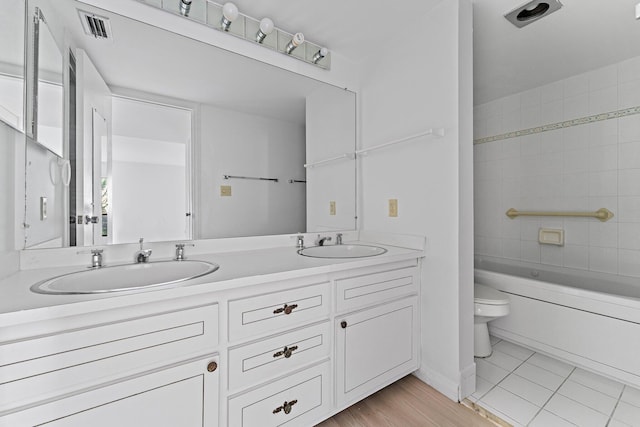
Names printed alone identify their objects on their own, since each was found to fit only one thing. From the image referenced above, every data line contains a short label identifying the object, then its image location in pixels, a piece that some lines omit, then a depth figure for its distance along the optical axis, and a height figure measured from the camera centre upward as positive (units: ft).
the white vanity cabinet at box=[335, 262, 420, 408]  4.27 -1.96
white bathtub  5.24 -2.24
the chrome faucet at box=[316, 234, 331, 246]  6.13 -0.57
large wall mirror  3.91 +1.27
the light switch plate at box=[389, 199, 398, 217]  5.95 +0.16
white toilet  5.95 -2.09
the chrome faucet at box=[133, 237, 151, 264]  4.06 -0.60
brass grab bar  7.17 +0.01
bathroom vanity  2.34 -1.44
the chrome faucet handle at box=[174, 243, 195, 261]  4.29 -0.58
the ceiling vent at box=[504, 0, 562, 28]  4.97 +3.79
